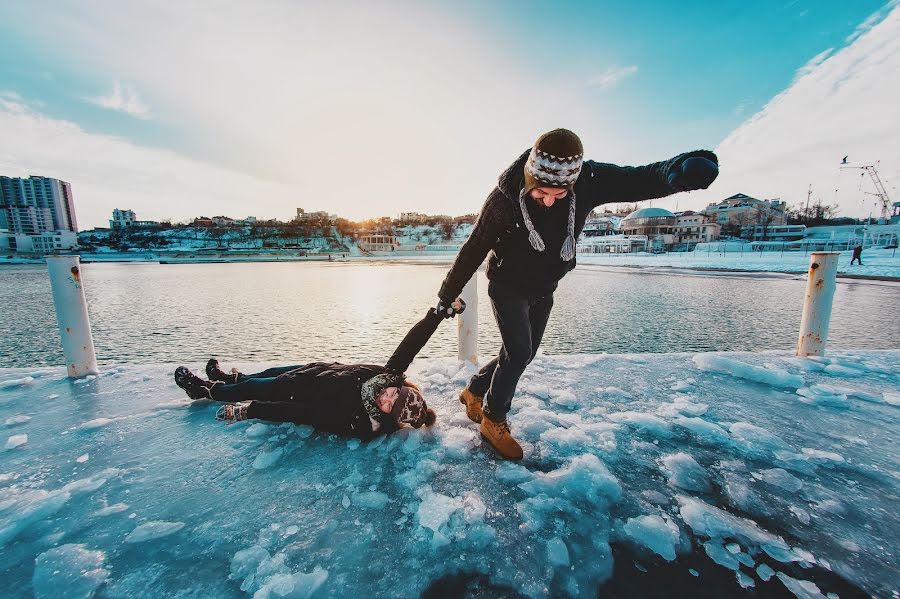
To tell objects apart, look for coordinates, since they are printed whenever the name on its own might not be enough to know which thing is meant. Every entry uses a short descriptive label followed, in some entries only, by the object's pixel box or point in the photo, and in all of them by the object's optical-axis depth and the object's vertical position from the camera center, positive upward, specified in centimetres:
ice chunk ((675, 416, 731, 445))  218 -123
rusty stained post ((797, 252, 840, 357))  354 -68
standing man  172 +9
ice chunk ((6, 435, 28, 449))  212 -114
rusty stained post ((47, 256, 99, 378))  318 -58
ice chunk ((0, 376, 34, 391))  300 -112
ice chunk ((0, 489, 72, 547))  149 -115
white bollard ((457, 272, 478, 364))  357 -85
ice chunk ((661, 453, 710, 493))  179 -124
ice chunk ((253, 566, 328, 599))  122 -119
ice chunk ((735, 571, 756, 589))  125 -123
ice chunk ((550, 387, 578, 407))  270 -122
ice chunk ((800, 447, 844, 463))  197 -124
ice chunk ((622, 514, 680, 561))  141 -123
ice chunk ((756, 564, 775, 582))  129 -123
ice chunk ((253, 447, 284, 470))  197 -119
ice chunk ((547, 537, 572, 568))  136 -122
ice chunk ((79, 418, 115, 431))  235 -116
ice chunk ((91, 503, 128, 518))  159 -118
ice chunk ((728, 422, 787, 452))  210 -123
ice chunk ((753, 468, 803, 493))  177 -124
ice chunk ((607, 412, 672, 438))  228 -122
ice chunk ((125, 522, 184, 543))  147 -118
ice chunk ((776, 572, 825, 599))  121 -123
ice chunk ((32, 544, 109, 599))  124 -118
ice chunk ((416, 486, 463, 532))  154 -120
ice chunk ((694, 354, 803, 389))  305 -123
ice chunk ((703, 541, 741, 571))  133 -123
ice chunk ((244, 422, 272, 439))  229 -120
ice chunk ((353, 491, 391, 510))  165 -120
